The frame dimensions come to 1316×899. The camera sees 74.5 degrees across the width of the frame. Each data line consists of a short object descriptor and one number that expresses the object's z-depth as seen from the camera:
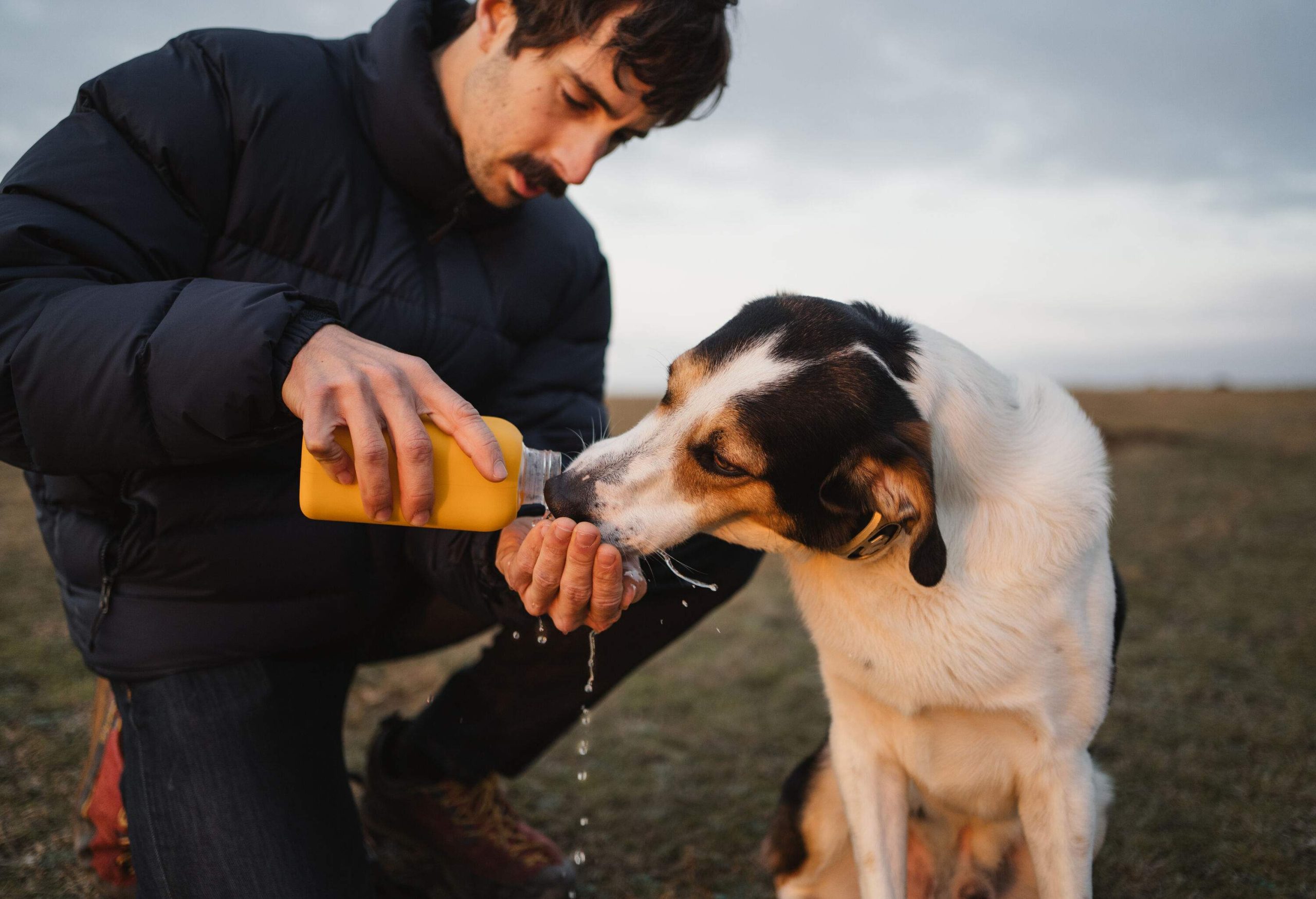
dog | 1.74
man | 1.42
